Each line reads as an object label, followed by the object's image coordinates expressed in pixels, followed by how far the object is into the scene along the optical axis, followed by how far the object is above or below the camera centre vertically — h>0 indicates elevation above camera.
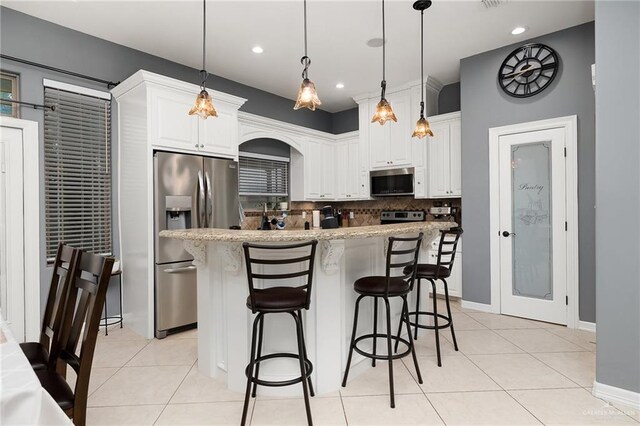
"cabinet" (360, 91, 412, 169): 4.95 +1.13
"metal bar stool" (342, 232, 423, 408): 2.15 -0.53
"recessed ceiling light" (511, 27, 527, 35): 3.49 +1.89
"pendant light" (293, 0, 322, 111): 2.20 +0.77
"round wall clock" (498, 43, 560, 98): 3.61 +1.55
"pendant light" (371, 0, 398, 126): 2.70 +0.80
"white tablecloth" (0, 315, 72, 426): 0.82 -0.46
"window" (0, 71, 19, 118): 3.00 +1.12
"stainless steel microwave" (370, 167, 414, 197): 4.98 +0.45
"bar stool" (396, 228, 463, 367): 2.76 -0.54
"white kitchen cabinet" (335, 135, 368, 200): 5.71 +0.74
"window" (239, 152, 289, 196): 5.25 +0.63
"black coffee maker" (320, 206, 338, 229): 2.83 -0.09
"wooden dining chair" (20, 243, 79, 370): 1.65 -0.50
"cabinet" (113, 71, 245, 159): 3.29 +1.03
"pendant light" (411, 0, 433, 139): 2.98 +0.83
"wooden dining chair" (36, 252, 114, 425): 1.36 -0.55
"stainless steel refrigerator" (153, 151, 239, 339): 3.34 -0.03
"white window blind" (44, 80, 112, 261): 3.23 +0.47
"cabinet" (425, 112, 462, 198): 4.52 +0.74
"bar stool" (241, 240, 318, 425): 1.88 -0.51
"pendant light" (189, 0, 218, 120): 2.47 +0.79
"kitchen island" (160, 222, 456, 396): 2.25 -0.72
